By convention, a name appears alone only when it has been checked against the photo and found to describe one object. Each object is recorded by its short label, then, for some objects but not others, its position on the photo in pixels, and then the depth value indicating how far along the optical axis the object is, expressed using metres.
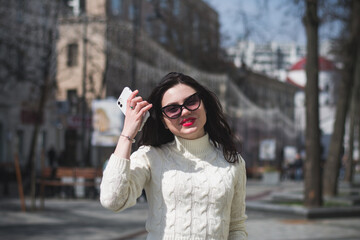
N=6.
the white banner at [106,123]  19.02
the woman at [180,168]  2.72
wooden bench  19.39
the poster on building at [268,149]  37.78
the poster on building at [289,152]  49.01
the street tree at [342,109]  16.70
